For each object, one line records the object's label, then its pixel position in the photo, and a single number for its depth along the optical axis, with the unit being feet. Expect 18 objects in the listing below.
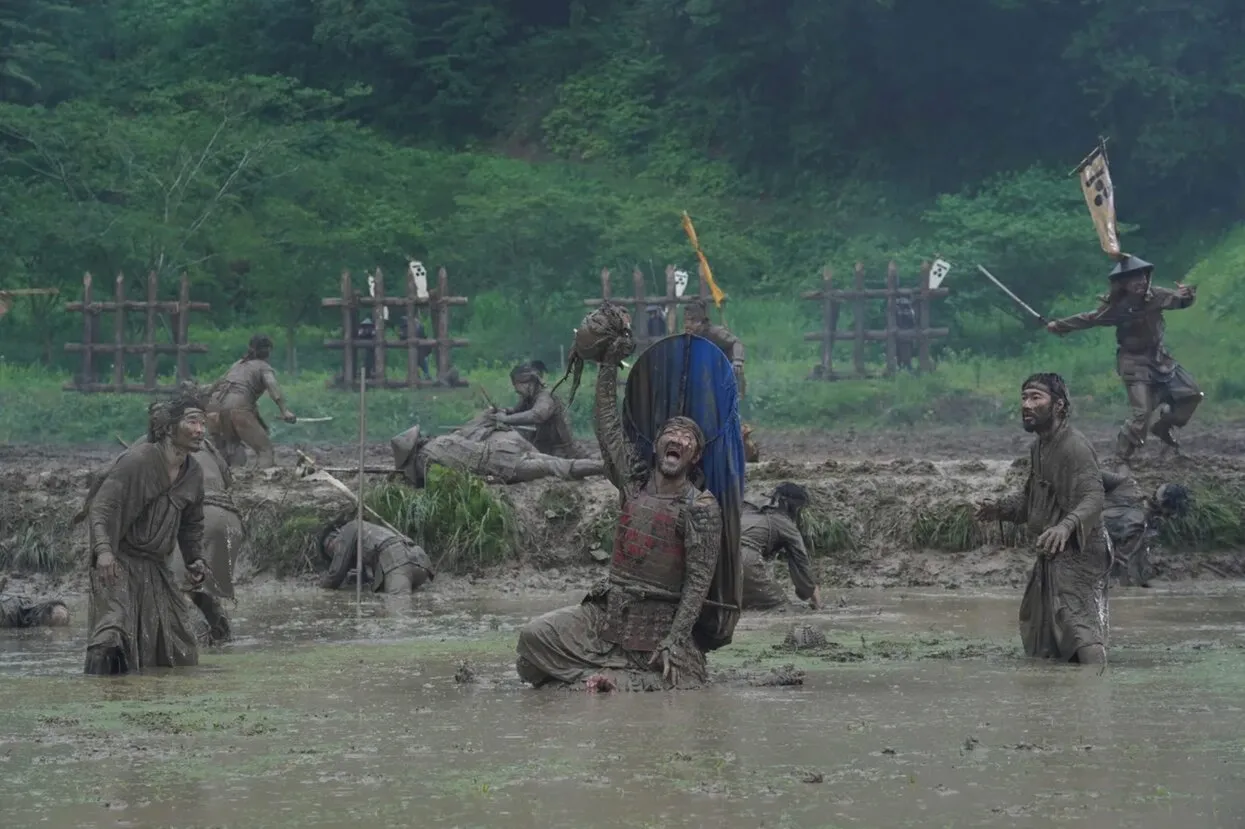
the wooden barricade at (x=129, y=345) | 95.45
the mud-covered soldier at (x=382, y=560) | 56.18
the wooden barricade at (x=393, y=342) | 94.43
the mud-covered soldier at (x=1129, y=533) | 53.88
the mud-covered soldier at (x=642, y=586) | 35.09
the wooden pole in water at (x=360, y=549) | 54.65
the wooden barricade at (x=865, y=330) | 96.02
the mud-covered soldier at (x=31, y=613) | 48.83
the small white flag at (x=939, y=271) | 97.71
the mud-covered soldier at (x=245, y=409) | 69.51
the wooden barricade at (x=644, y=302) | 92.02
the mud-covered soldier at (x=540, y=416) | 65.51
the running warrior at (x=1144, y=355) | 64.95
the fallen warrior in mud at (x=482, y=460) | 62.54
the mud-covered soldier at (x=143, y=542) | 39.06
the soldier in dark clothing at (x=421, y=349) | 95.80
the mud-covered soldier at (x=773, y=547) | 47.11
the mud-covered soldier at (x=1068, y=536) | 39.06
